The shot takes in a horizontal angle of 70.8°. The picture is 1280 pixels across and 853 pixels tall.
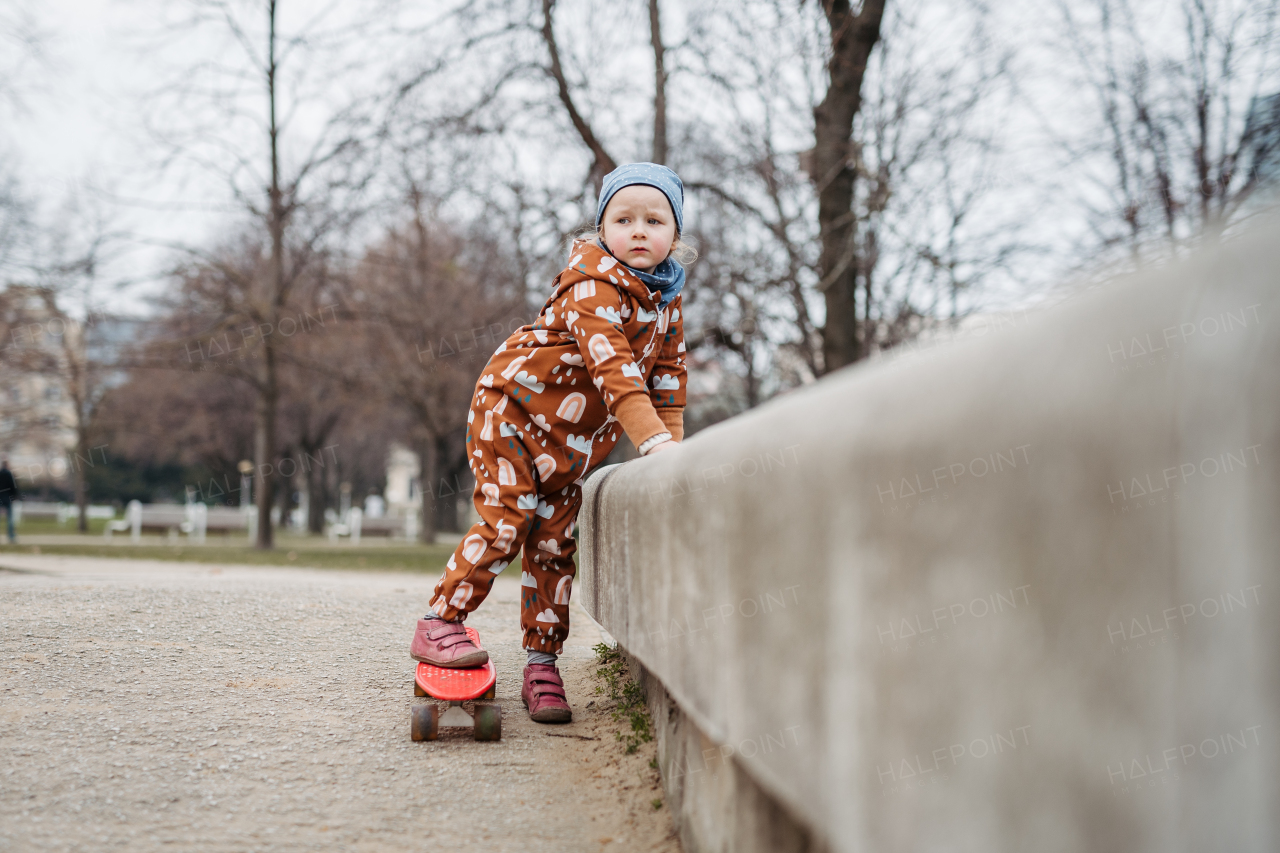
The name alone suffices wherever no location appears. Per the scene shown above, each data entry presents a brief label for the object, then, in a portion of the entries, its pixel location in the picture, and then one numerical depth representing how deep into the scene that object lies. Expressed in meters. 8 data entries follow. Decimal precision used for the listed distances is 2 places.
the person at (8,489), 17.98
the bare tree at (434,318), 15.08
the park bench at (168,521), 21.59
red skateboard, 2.35
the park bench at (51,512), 34.47
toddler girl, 2.50
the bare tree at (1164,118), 8.13
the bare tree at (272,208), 12.02
